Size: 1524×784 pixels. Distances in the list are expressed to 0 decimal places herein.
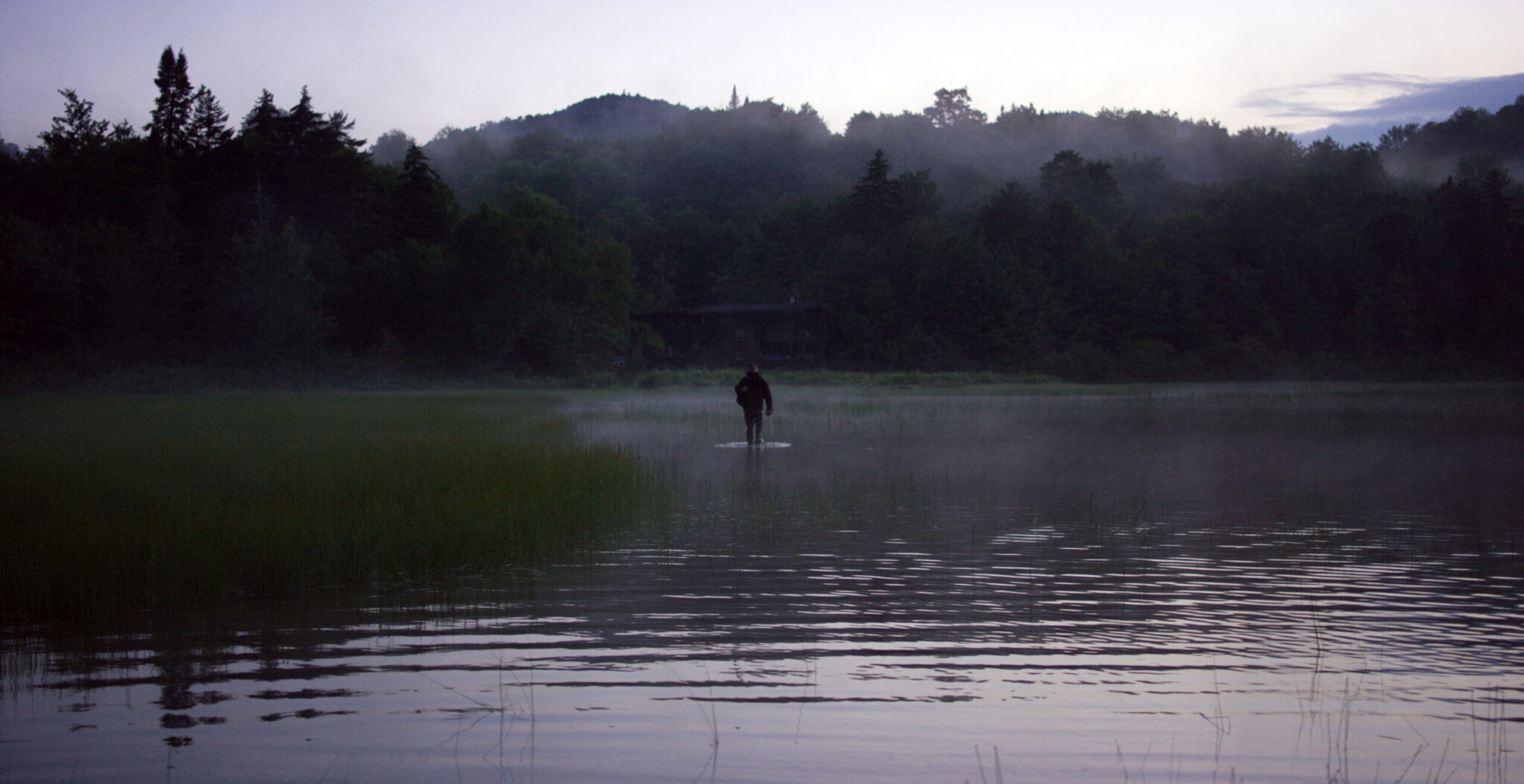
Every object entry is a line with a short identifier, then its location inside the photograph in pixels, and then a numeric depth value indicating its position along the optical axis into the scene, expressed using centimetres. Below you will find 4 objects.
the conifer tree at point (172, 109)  7369
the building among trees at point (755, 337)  8725
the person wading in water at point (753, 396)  2438
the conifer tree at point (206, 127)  7381
